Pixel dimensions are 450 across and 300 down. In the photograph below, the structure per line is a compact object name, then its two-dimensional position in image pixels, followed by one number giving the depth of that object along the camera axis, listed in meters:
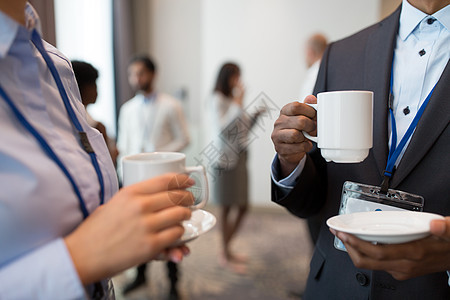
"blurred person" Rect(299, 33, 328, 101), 2.96
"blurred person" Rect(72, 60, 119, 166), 1.76
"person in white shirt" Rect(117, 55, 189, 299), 3.01
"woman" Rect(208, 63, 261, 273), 3.04
